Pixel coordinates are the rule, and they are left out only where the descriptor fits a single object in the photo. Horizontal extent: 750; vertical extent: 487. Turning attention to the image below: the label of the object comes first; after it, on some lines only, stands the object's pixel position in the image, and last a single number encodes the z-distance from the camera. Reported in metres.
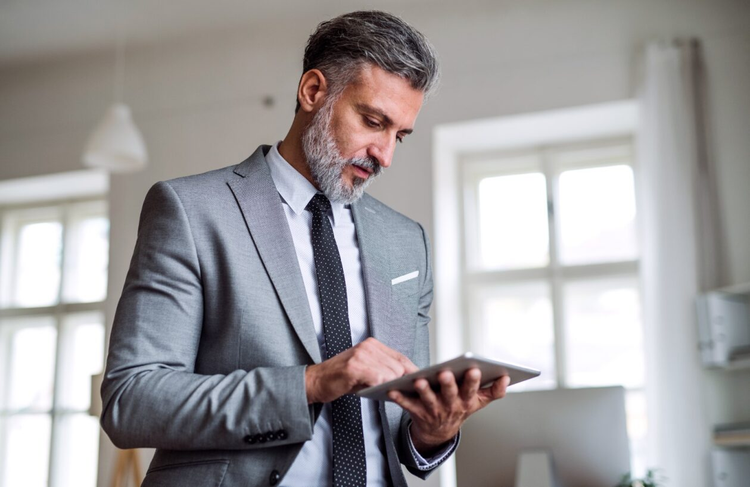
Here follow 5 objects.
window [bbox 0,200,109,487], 6.26
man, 1.32
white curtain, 4.21
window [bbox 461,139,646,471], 5.17
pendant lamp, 4.48
